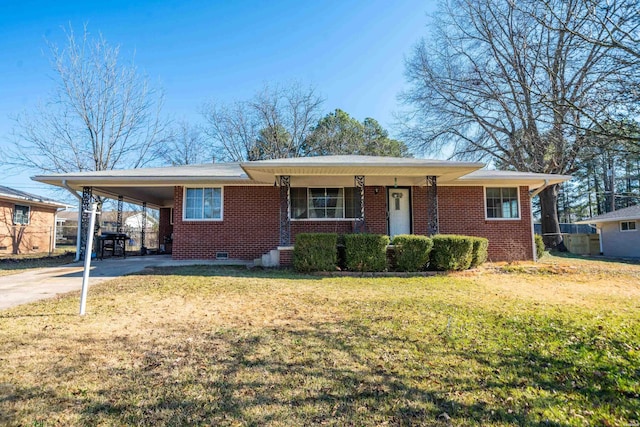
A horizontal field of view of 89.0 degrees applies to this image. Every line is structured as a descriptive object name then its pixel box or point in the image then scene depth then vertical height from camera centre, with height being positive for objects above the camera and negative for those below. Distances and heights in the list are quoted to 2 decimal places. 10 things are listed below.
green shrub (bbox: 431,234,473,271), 8.60 -0.42
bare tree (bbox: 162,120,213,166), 27.42 +7.78
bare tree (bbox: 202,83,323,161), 25.66 +9.33
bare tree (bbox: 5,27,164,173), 18.30 +7.82
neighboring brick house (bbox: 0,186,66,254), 15.66 +0.97
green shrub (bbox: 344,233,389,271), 8.45 -0.38
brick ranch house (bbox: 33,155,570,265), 9.95 +1.10
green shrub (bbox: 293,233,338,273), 8.41 -0.41
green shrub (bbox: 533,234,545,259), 11.62 -0.44
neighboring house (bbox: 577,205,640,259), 17.27 +0.05
